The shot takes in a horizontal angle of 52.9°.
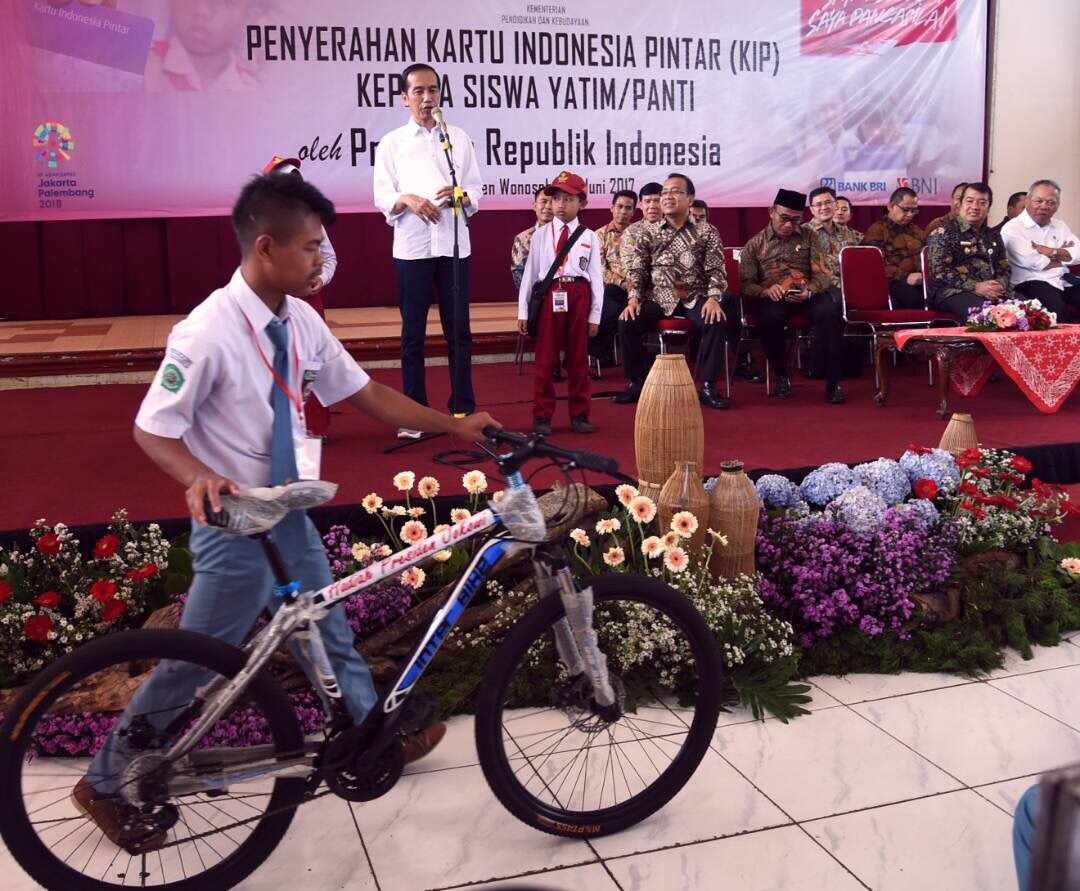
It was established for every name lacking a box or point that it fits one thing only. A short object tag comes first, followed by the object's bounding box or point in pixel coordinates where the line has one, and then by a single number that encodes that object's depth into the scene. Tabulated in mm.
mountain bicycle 1978
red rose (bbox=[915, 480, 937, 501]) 3811
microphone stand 4852
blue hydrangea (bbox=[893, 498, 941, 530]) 3742
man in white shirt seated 7305
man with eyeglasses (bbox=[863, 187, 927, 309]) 7852
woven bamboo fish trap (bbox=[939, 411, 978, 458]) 4328
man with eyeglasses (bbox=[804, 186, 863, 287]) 7172
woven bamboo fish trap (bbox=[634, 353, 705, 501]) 3498
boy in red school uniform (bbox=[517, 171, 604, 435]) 5430
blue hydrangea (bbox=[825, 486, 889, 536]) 3641
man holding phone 6754
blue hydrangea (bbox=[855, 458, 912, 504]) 3938
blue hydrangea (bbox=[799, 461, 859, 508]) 3973
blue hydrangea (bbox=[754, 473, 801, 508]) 3947
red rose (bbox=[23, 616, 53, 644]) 2924
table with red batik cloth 5879
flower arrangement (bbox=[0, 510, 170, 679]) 3029
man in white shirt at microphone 5062
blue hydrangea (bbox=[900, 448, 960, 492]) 3988
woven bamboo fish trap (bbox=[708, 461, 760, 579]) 3336
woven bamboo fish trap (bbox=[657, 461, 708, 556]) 3307
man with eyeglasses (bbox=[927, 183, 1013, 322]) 7023
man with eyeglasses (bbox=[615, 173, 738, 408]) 6219
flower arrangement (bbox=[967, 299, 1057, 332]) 6016
